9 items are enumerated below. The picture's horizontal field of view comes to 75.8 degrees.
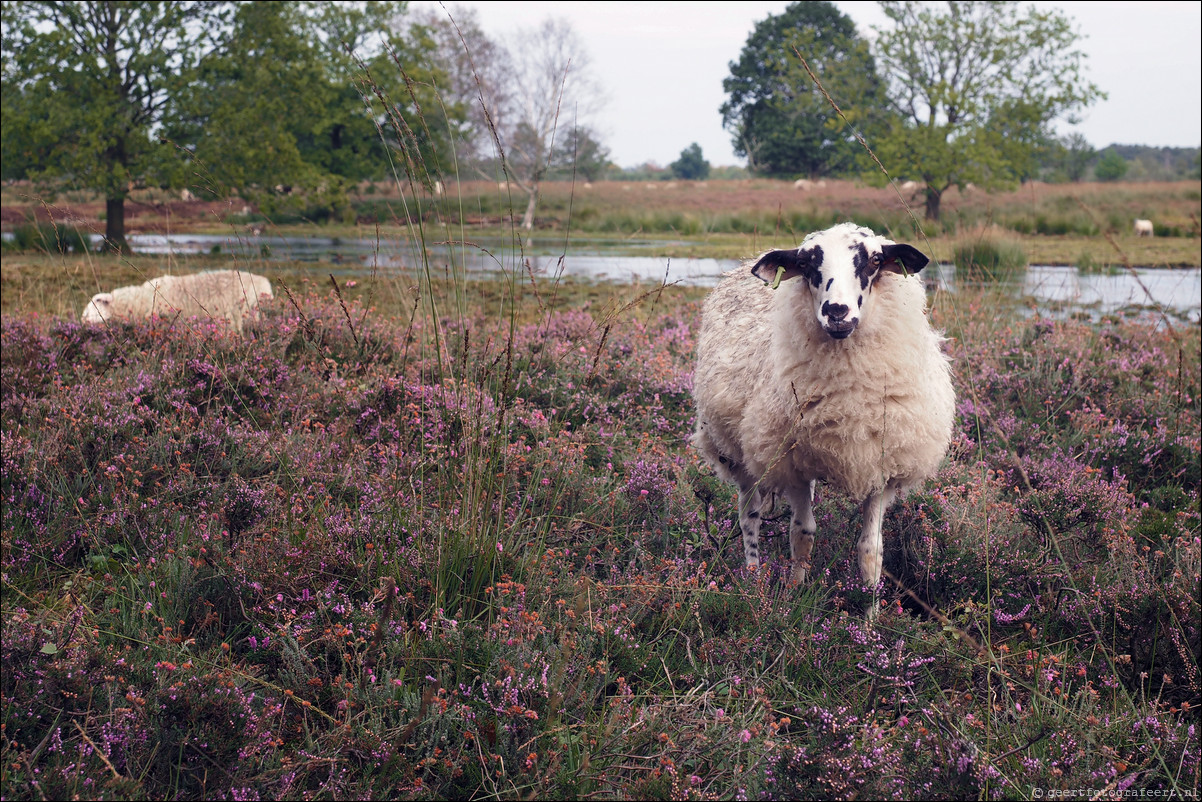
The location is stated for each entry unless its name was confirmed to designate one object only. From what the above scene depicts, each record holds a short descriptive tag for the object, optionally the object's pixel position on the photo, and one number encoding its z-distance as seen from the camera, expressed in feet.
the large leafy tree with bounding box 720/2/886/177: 177.68
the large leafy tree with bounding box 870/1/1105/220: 92.99
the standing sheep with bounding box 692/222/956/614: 10.63
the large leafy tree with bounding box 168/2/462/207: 64.90
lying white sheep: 23.65
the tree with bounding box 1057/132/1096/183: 191.01
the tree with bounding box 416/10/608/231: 102.12
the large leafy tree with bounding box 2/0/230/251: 58.85
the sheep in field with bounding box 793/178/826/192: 161.58
